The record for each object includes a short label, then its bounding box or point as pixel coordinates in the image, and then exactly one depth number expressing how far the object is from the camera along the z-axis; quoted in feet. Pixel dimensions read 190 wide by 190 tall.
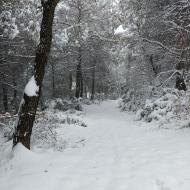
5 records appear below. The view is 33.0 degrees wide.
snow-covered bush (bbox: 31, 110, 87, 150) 35.83
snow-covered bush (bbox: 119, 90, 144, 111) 79.62
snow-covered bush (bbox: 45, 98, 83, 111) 80.74
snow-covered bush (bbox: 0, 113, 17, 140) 39.56
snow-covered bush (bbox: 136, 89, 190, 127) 41.65
